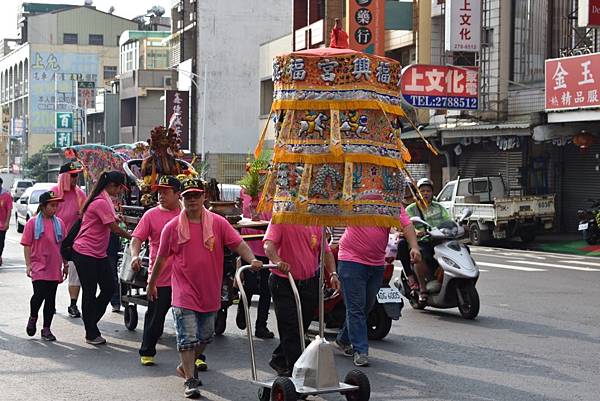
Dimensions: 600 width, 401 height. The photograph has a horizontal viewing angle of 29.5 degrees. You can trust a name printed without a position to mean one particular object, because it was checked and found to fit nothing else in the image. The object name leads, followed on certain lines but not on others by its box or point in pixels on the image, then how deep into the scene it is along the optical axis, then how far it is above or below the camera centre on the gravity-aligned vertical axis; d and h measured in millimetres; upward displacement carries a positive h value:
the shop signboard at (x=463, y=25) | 33188 +3329
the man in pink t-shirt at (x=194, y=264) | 8859 -985
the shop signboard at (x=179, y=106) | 67188 +1873
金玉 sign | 27828 +1446
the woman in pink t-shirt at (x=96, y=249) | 11555 -1131
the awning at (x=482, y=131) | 31594 +239
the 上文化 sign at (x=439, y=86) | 32562 +1511
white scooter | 13383 -1559
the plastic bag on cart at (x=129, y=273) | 11797 -1419
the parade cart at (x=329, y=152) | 8086 -97
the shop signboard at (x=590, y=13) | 26359 +2935
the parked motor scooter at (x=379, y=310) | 11477 -1751
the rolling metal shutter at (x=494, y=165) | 34375 -821
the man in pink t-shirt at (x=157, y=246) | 9984 -955
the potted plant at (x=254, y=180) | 14758 -551
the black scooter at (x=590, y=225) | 28234 -2120
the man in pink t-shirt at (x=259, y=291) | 12148 -1651
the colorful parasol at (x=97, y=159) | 16312 -307
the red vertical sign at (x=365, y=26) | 38188 +3793
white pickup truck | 29344 -1881
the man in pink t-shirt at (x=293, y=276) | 8875 -1129
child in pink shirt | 12031 -1318
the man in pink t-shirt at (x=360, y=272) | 10016 -1183
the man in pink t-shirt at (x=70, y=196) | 13562 -704
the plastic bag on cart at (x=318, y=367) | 8008 -1612
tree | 94562 -2365
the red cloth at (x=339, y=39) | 8693 +761
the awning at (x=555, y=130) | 30484 +252
